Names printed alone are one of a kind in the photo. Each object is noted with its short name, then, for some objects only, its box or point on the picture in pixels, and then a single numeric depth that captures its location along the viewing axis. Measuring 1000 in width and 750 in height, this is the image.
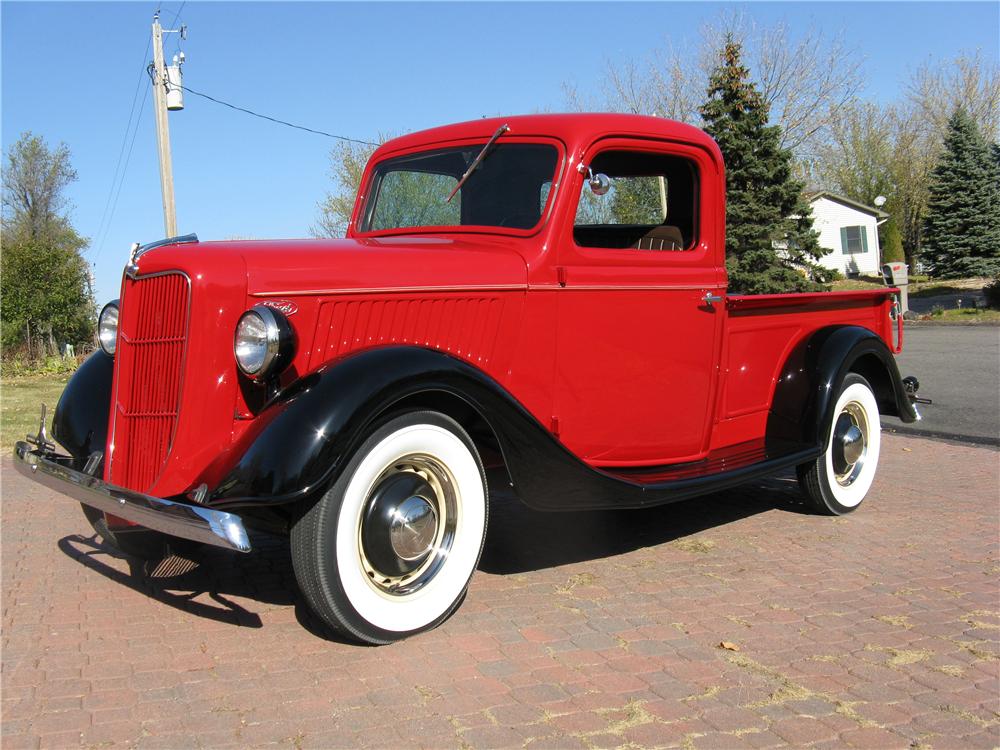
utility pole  14.24
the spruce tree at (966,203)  30.61
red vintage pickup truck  3.10
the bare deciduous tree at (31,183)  42.47
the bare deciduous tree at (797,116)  26.44
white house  38.97
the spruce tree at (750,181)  22.42
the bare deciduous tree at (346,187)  21.45
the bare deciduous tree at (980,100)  40.31
